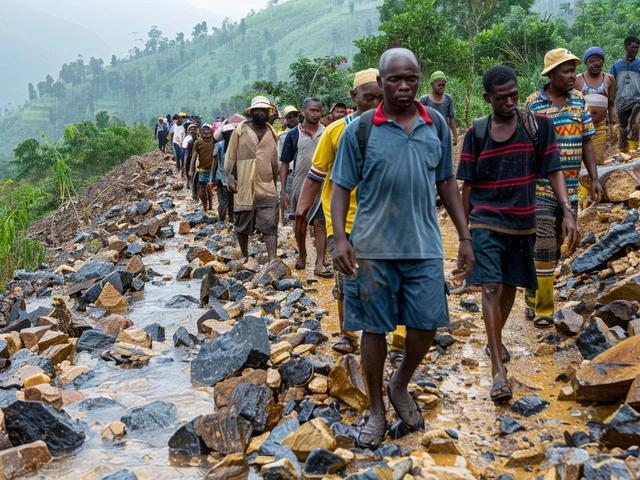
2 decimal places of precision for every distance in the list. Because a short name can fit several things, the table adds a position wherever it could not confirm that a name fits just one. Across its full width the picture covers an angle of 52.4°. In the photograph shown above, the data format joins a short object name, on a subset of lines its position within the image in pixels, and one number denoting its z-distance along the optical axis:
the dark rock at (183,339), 5.30
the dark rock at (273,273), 6.73
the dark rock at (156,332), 5.57
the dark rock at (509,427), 3.14
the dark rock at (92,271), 8.22
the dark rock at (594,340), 3.83
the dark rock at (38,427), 3.47
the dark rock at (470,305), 5.43
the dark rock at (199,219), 12.05
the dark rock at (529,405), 3.35
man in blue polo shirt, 2.93
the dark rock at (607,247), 5.29
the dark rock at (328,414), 3.47
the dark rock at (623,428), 2.72
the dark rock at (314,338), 4.73
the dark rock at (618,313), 4.10
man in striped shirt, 3.75
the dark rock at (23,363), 4.75
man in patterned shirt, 4.33
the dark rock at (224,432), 3.26
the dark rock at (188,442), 3.34
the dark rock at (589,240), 6.26
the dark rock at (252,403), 3.48
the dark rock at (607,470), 2.38
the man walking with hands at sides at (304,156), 6.92
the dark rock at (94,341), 5.38
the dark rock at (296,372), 3.89
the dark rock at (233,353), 4.21
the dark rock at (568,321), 4.34
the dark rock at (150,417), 3.75
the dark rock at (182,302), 6.81
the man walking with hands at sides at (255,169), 7.24
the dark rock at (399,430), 3.17
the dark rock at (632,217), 5.98
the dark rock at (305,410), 3.55
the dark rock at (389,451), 3.01
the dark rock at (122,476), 2.99
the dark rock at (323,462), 2.92
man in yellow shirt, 4.06
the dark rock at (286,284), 6.51
